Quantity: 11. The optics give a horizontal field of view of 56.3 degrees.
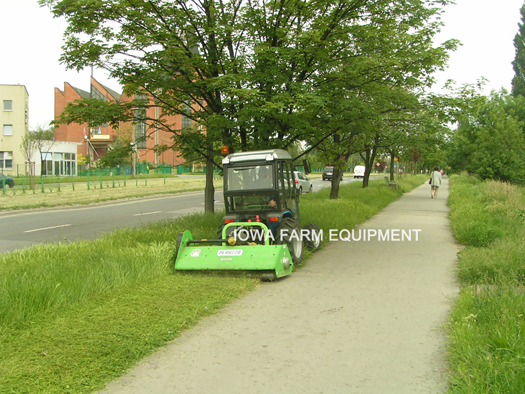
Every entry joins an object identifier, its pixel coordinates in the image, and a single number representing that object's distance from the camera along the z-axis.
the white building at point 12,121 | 53.50
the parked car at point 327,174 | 53.97
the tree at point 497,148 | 37.00
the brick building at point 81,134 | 71.69
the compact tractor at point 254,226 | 7.73
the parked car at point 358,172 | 66.66
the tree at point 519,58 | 73.86
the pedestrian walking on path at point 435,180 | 27.89
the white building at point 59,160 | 53.19
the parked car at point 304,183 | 33.43
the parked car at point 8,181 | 32.45
